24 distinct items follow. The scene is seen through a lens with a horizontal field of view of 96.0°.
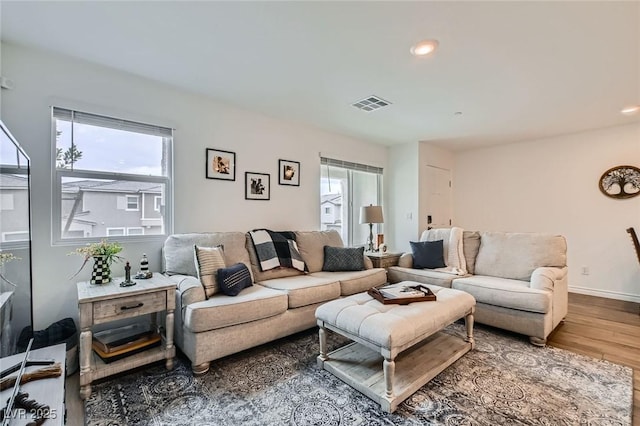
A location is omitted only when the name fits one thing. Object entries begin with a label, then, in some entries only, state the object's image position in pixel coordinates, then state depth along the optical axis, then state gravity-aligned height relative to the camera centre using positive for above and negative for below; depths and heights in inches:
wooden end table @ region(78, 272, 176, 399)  70.6 -25.8
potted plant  82.7 -12.6
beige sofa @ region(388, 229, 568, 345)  101.3 -27.9
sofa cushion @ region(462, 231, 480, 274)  139.7 -17.4
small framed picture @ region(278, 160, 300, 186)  147.4 +21.2
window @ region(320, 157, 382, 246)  171.5 +11.5
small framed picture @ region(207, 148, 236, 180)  122.2 +21.3
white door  195.5 +10.6
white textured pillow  92.0 -17.5
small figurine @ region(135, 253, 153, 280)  90.4 -18.6
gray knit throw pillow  134.2 -21.8
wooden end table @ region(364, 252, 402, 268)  146.9 -23.9
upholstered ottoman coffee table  67.8 -32.6
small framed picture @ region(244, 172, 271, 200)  134.4 +13.1
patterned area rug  63.6 -45.4
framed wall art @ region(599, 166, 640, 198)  150.9 +15.9
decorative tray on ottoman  84.2 -25.0
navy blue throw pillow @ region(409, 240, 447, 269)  140.5 -21.0
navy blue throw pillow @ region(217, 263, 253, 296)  92.1 -21.8
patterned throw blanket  119.6 -16.2
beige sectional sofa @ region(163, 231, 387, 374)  81.4 -27.9
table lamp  162.7 -0.8
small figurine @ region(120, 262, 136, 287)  82.2 -19.2
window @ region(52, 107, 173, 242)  92.0 +13.5
